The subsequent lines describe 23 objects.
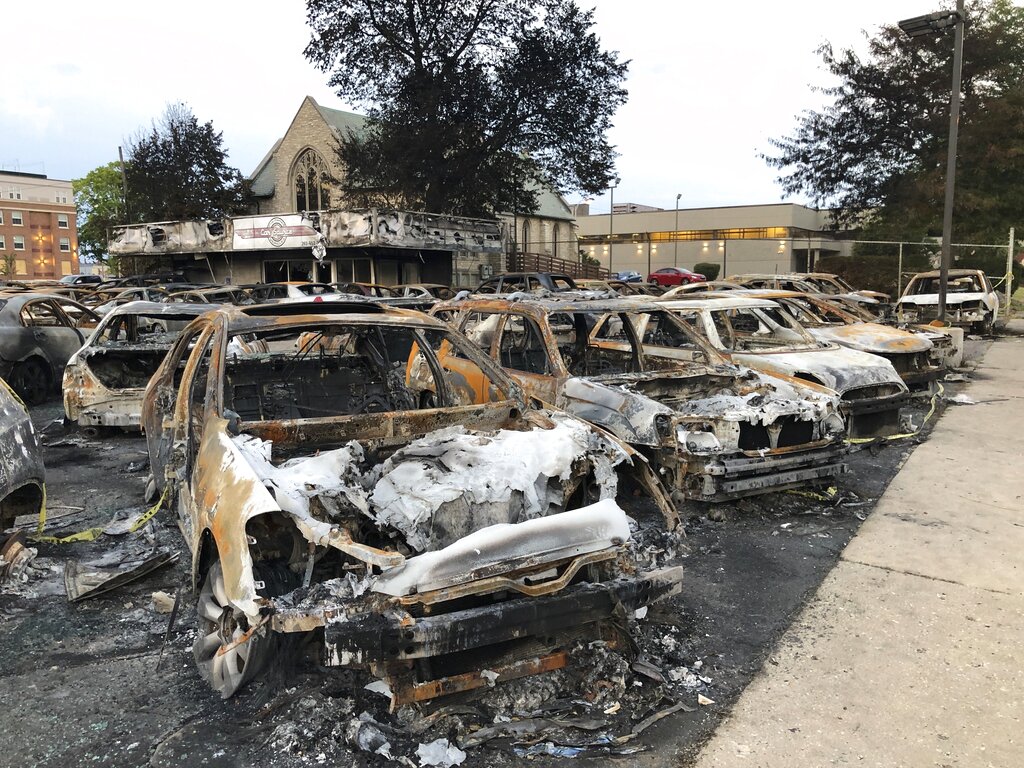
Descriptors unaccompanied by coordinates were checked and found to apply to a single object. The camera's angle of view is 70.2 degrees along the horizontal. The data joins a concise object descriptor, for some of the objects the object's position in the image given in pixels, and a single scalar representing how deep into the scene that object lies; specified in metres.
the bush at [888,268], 29.78
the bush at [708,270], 51.42
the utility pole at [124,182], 38.60
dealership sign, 27.05
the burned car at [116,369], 8.06
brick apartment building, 85.38
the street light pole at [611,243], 56.64
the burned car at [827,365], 7.42
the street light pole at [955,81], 13.32
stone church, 41.84
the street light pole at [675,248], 55.17
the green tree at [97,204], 60.38
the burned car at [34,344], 10.01
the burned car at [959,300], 17.64
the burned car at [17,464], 4.43
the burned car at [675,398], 5.56
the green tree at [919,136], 24.78
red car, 37.50
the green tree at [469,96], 30.61
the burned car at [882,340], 9.70
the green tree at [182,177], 40.25
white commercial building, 53.91
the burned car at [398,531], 2.77
